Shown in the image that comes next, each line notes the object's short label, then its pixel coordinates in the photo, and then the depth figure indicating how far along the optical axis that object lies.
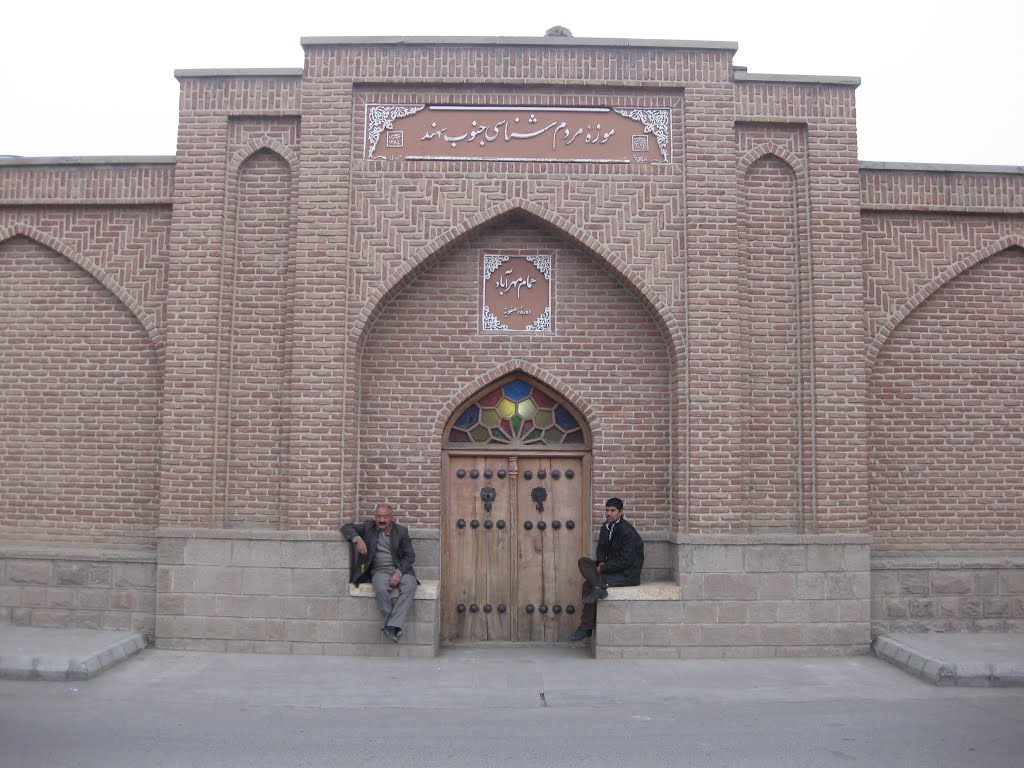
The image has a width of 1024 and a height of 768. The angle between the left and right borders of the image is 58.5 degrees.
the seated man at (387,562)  7.88
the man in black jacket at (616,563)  8.22
